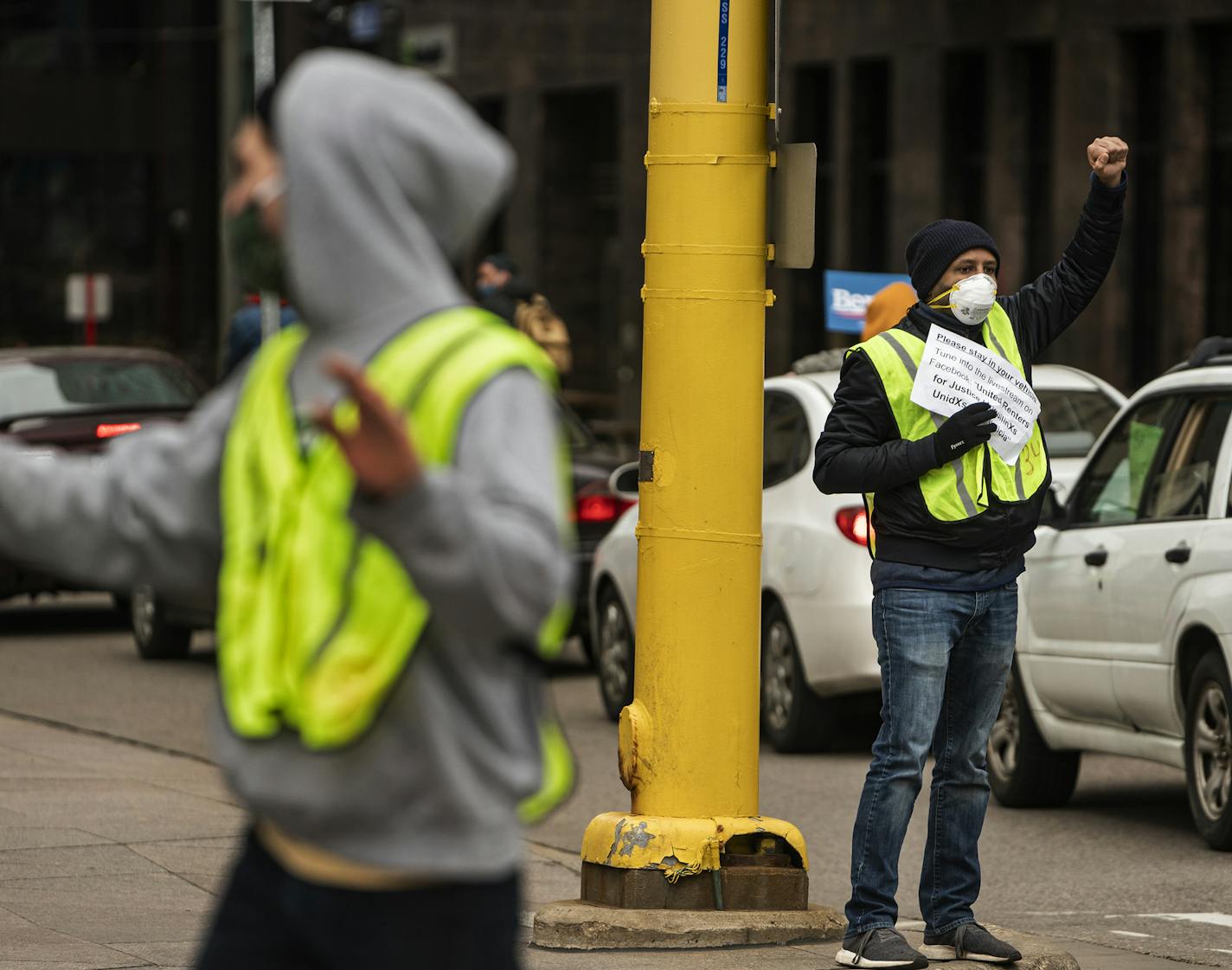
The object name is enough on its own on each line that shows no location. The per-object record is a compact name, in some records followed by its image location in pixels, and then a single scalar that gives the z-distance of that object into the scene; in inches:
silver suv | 722.2
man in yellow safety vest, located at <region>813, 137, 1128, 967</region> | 516.4
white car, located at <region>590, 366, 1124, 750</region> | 879.7
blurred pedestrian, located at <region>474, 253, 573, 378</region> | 1373.0
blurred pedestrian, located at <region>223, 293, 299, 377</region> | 1151.6
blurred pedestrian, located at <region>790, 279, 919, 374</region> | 762.8
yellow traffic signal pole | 560.7
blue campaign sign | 1119.0
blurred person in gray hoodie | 230.4
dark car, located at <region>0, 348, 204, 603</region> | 1218.0
